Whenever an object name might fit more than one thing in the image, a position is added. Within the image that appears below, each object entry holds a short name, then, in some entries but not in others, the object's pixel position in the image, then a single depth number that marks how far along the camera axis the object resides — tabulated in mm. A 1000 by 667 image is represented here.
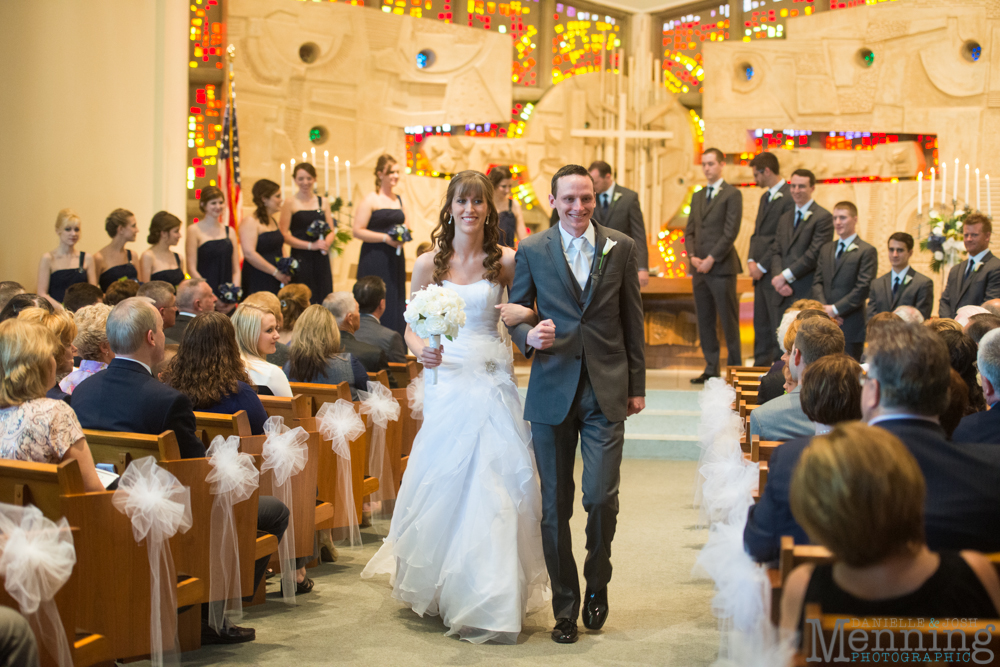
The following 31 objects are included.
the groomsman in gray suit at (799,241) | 8305
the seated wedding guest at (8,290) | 5574
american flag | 9219
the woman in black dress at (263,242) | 8281
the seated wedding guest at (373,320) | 6027
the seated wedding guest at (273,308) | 5145
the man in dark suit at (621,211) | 8281
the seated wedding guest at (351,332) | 5676
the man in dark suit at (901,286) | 7664
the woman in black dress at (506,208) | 7109
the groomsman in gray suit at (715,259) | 8773
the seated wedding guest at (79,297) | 5694
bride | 3668
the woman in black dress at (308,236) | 8633
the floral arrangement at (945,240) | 8508
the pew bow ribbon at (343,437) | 4480
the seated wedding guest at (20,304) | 4988
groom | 3660
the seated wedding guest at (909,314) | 5305
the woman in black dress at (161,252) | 7719
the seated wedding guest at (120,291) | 5871
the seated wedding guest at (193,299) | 5648
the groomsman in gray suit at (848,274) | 7852
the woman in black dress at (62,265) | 7461
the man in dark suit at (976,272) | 6977
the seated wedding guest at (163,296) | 5449
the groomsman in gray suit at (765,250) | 8719
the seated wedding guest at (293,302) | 6364
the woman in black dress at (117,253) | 7804
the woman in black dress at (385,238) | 8547
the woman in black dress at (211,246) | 8180
